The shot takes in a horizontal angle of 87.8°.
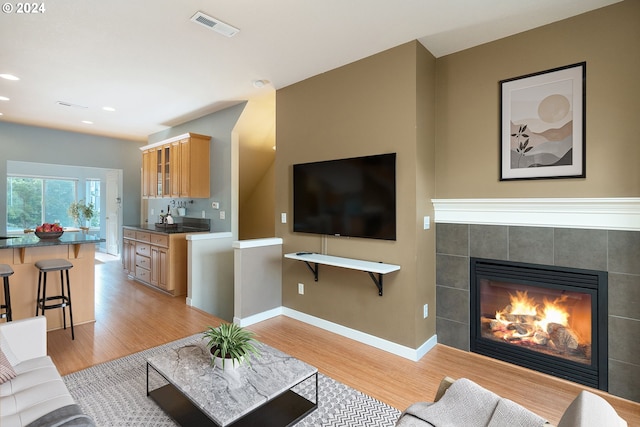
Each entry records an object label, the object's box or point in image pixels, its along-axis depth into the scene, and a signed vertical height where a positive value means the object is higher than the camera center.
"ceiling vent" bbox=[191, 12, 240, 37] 2.47 +1.46
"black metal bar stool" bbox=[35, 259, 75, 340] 3.20 -0.76
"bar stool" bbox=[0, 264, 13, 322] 2.88 -0.69
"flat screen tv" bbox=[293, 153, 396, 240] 3.01 +0.15
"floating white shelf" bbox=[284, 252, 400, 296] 2.87 -0.48
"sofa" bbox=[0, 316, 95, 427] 1.44 -0.88
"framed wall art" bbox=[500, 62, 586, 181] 2.47 +0.68
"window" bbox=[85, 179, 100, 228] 8.71 +0.42
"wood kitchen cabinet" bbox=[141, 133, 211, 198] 5.03 +0.74
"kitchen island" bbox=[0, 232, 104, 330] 3.31 -0.62
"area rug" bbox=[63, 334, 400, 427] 2.04 -1.27
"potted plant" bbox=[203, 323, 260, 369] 1.87 -0.77
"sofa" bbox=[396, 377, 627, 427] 1.07 -0.77
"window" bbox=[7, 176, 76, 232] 7.80 +0.31
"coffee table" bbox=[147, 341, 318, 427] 1.64 -0.92
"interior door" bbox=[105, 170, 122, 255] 7.66 +0.02
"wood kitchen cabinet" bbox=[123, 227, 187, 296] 4.77 -0.72
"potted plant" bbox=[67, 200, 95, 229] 8.20 +0.05
